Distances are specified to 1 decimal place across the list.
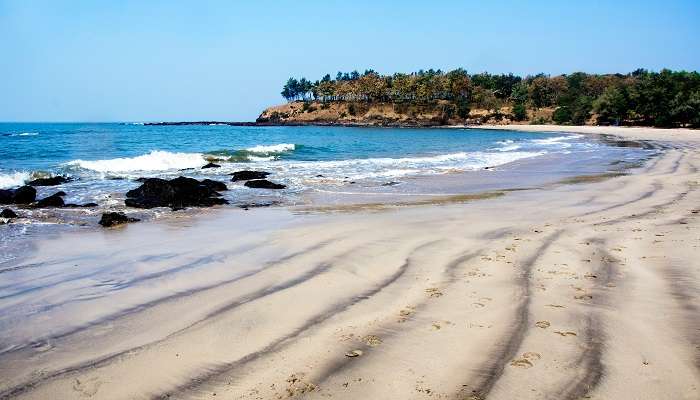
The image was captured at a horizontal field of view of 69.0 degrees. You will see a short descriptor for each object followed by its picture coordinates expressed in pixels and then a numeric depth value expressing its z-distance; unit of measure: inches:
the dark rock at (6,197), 519.5
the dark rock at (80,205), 487.8
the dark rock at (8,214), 417.4
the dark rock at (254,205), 482.2
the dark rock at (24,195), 516.1
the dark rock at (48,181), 671.1
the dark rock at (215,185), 603.1
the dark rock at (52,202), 489.4
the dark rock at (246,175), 728.3
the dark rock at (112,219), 381.1
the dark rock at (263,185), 636.4
